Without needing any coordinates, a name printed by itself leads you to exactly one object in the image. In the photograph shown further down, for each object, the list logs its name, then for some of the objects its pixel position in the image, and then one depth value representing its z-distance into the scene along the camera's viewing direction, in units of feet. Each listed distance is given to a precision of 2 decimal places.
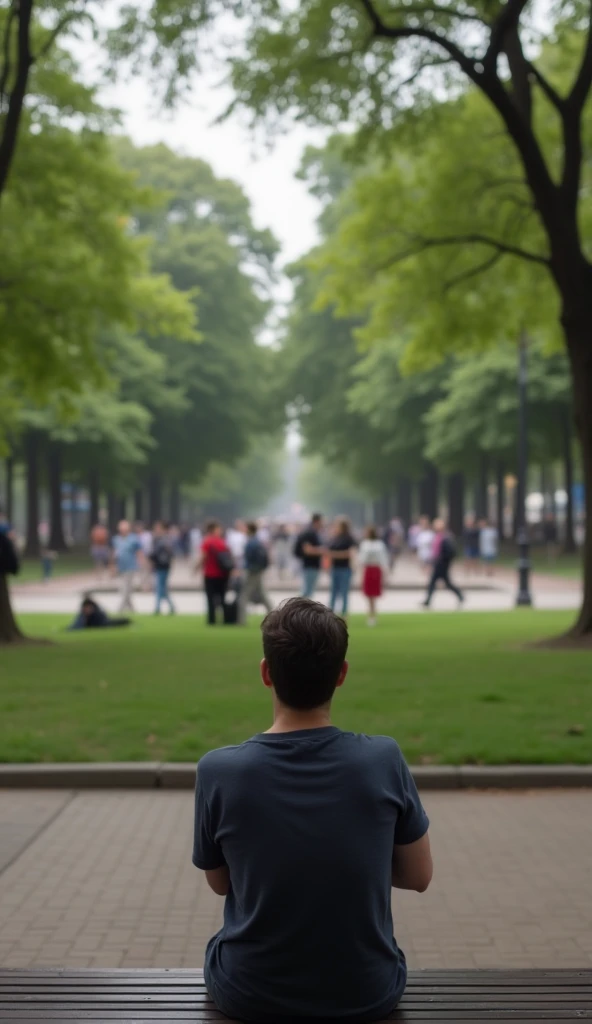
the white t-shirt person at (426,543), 127.44
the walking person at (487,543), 139.44
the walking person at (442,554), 81.41
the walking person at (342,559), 69.97
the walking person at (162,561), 83.97
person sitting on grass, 68.44
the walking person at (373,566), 70.49
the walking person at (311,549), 74.49
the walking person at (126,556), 86.48
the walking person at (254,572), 72.08
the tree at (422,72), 51.19
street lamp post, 88.99
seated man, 9.37
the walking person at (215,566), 72.54
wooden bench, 10.07
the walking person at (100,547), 134.41
